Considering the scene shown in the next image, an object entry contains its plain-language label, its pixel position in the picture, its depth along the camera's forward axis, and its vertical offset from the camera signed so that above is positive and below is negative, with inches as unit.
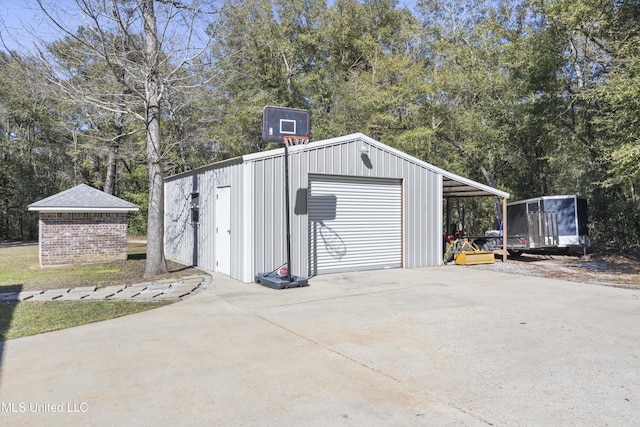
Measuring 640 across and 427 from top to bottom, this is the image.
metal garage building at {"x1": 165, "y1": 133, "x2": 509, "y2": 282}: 338.0 +12.3
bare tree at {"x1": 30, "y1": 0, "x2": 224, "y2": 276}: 349.4 +151.7
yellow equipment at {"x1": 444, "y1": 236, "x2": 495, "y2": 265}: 463.5 -38.9
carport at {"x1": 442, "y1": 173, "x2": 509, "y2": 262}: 467.5 +39.7
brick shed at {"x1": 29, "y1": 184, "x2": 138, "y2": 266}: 452.8 -3.6
